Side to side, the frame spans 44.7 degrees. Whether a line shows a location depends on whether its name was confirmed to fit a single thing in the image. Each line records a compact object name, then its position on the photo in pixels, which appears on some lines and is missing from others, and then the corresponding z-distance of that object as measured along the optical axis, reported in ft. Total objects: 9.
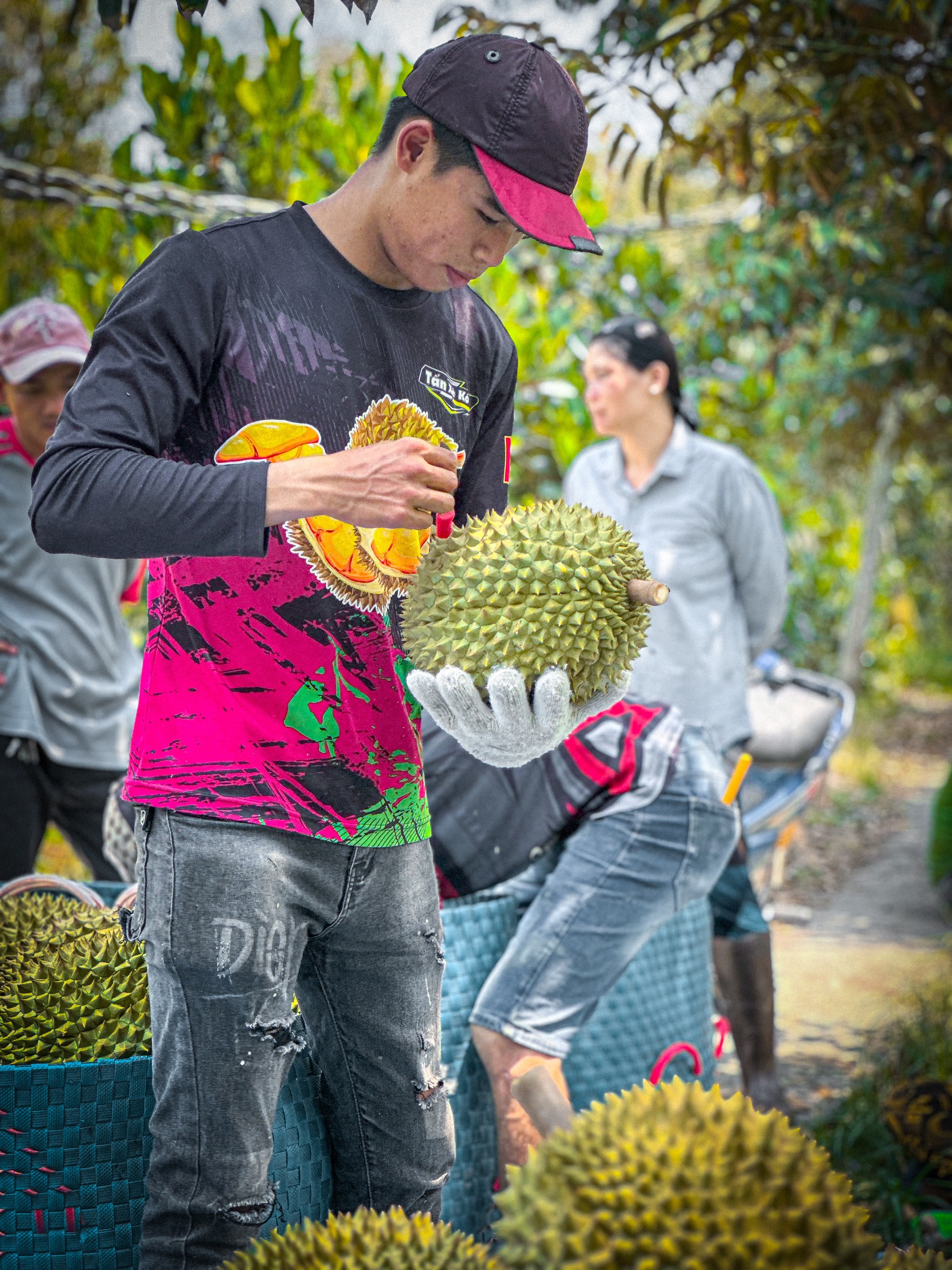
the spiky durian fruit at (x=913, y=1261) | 3.35
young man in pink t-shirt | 4.11
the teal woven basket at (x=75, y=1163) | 4.83
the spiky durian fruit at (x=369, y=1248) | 3.45
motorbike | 13.06
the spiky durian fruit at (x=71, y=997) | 5.11
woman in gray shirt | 10.98
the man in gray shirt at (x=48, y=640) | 9.38
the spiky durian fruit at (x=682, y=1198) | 3.04
